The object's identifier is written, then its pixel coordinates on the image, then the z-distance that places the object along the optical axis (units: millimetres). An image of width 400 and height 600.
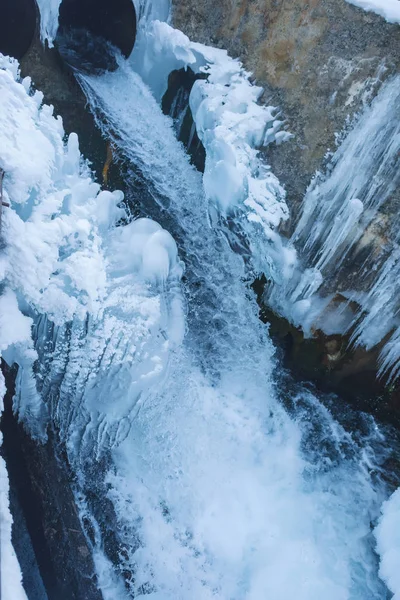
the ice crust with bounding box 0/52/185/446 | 3234
